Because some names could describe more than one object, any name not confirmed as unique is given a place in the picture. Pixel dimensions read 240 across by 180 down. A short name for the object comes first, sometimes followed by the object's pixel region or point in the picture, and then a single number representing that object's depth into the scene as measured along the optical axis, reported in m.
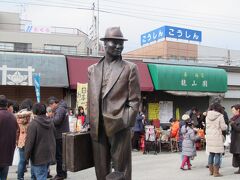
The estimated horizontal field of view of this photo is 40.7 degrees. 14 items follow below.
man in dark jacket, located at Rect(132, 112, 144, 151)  12.21
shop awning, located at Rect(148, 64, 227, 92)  14.97
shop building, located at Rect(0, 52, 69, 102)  12.75
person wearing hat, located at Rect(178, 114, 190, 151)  9.11
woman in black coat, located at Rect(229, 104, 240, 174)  8.16
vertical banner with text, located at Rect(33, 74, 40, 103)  11.47
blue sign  23.01
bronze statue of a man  3.72
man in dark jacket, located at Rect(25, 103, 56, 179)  5.62
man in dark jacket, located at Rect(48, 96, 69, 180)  7.16
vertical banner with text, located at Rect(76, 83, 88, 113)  11.62
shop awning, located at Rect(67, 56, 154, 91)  13.60
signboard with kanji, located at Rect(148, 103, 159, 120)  15.63
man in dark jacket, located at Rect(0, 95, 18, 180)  5.62
